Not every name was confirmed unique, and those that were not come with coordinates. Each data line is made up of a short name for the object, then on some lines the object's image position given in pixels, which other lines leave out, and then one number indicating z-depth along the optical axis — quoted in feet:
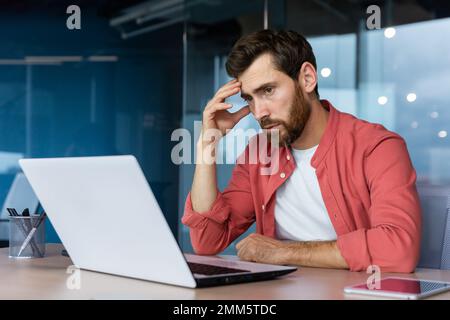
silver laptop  7.37
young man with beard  9.71
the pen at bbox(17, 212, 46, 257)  9.16
